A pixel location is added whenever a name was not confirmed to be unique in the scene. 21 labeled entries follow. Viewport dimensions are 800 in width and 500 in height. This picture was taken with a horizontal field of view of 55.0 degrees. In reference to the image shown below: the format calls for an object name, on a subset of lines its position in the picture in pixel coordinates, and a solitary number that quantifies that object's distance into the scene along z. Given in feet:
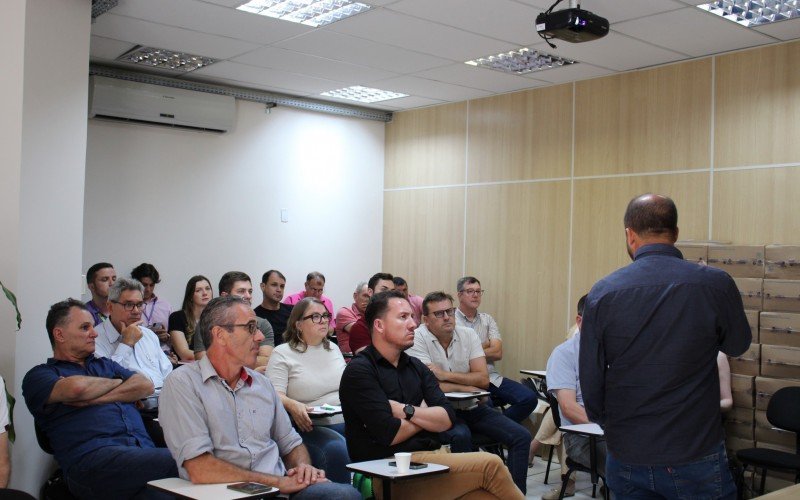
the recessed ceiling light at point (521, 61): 21.36
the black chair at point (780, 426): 15.65
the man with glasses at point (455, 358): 16.96
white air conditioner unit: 22.88
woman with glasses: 14.88
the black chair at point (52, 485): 12.46
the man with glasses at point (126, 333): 15.49
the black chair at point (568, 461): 15.26
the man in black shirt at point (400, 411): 11.30
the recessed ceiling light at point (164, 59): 21.94
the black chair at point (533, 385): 21.70
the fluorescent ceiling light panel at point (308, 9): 17.56
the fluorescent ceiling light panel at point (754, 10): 16.80
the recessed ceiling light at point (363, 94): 26.68
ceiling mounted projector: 14.51
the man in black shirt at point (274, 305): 23.21
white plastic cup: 9.86
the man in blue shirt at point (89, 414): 11.43
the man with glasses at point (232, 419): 9.83
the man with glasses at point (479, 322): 22.59
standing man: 8.33
